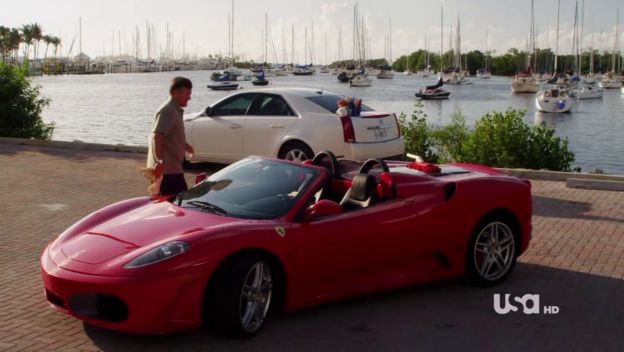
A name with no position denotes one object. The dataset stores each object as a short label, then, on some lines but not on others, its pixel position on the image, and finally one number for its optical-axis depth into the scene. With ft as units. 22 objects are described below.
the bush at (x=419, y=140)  58.54
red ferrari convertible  17.62
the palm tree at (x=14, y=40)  550.36
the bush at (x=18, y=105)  68.28
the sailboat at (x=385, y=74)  486.38
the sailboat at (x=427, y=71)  534.78
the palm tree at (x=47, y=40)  613.27
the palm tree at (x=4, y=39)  541.34
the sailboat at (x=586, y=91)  267.59
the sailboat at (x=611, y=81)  352.90
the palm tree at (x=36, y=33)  576.12
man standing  25.73
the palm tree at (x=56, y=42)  635.66
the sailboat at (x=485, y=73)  527.40
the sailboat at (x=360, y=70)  357.00
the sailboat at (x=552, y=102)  200.54
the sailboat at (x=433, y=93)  255.50
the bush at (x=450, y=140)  59.47
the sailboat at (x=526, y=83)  315.58
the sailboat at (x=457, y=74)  392.06
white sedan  41.68
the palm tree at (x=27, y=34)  567.59
